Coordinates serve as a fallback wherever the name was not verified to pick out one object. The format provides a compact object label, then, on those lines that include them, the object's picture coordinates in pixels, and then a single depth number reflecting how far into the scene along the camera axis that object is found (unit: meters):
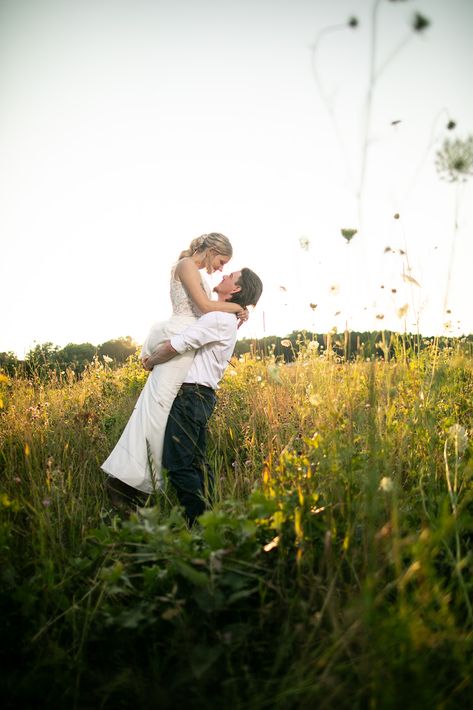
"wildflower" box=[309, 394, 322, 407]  1.98
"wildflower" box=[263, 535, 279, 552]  1.41
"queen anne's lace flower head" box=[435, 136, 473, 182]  1.74
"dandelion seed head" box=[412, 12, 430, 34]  1.22
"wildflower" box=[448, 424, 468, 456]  1.83
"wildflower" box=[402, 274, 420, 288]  2.10
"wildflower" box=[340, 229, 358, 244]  1.77
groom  2.81
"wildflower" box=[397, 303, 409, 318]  2.16
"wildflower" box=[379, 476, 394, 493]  1.36
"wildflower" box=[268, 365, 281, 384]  2.00
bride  2.93
